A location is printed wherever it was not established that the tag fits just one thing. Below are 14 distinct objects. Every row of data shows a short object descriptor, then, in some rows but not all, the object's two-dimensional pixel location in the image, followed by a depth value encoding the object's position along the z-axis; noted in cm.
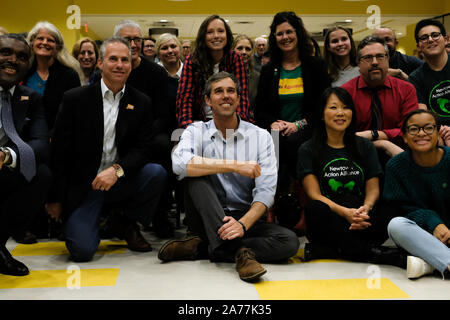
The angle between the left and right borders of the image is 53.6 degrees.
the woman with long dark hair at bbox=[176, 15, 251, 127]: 359
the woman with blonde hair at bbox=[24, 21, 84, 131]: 371
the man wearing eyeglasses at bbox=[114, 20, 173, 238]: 375
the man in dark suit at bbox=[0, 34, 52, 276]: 260
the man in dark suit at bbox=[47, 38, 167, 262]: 308
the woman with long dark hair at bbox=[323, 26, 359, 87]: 404
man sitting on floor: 271
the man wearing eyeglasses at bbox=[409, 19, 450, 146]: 370
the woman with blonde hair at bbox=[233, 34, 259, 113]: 440
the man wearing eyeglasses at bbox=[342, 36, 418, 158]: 346
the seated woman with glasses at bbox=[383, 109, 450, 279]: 254
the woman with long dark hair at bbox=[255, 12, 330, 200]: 371
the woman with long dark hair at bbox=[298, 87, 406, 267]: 282
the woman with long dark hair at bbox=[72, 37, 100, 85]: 460
